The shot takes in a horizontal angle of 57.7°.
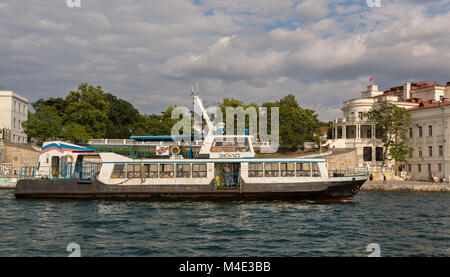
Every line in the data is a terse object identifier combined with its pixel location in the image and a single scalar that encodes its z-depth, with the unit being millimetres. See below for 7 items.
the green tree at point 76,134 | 57719
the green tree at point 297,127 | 60662
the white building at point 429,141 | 56094
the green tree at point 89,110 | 65250
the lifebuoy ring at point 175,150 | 28547
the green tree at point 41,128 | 58716
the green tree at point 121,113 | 86456
